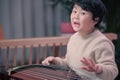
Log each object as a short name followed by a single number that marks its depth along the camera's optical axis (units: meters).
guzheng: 1.55
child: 1.55
